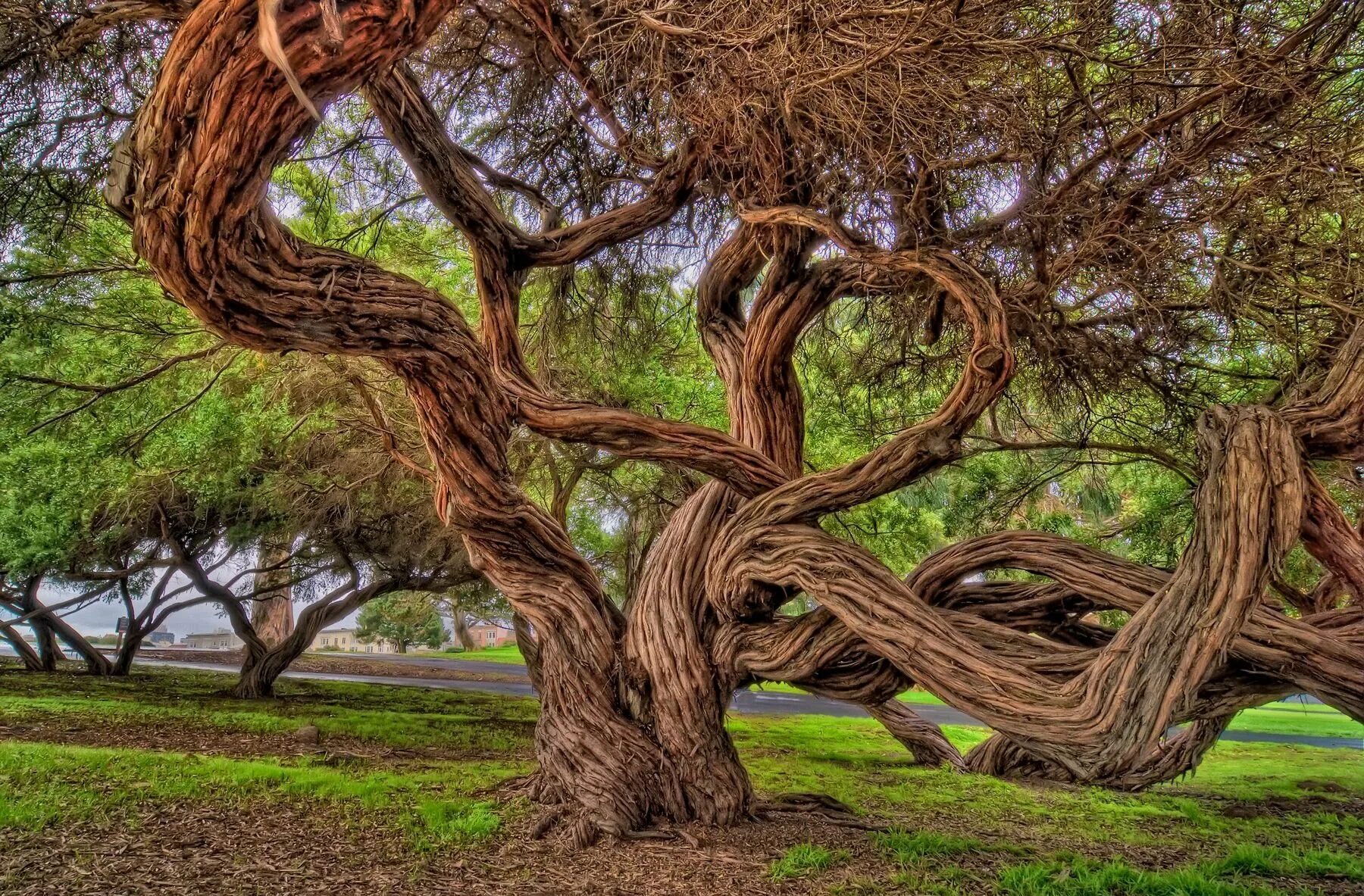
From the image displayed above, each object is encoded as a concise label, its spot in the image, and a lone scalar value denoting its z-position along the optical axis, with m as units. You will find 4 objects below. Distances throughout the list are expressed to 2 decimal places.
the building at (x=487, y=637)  45.72
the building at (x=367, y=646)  38.53
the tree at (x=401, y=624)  26.11
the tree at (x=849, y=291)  3.30
